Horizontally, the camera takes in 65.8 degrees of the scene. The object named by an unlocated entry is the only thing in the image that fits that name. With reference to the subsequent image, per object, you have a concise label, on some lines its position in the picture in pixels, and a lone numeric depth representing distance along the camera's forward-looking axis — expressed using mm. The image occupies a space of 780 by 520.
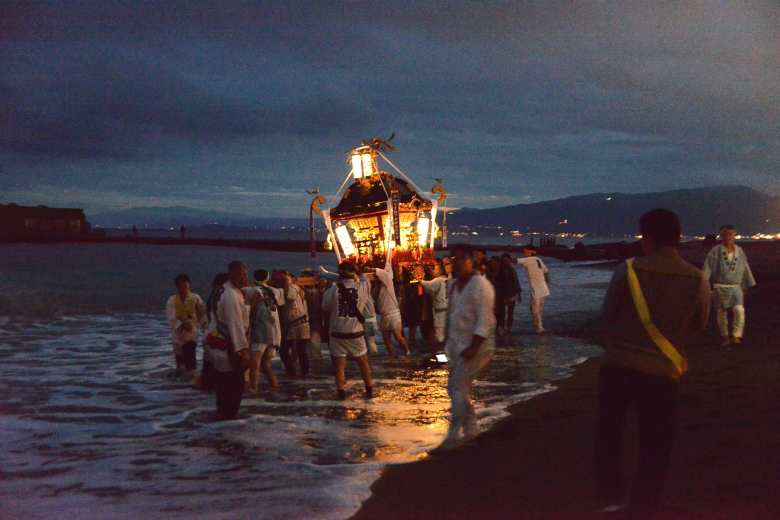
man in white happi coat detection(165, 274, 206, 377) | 9641
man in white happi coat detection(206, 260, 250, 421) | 6550
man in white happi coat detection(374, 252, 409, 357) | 11586
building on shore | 120250
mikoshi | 13742
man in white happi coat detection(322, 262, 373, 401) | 8141
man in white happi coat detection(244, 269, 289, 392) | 8609
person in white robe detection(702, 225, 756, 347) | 9805
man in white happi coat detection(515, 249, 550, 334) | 13344
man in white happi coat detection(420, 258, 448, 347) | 12273
